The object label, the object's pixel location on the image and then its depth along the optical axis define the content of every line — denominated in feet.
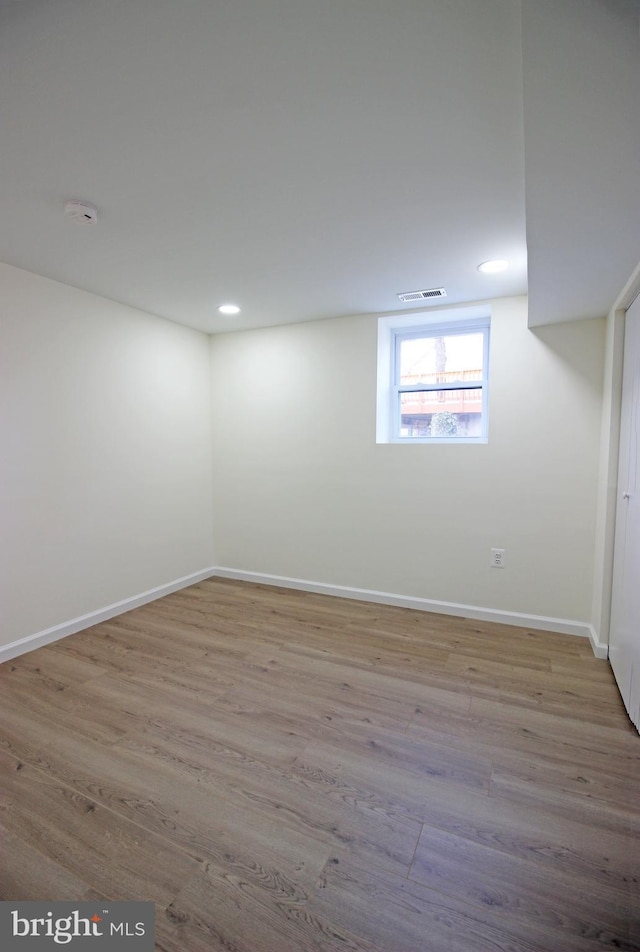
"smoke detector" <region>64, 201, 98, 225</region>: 6.21
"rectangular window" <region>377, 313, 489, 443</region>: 11.16
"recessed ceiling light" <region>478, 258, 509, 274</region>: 8.14
